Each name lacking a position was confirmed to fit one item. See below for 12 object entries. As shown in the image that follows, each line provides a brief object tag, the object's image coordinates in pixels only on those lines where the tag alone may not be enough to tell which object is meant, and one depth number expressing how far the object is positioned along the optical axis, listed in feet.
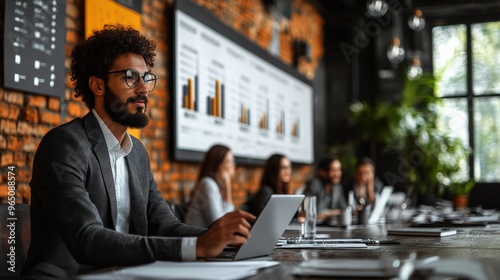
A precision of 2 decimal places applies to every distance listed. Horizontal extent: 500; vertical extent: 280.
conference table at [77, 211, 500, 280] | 4.91
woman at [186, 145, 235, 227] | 15.29
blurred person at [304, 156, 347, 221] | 21.75
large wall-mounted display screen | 16.57
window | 30.73
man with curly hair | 5.71
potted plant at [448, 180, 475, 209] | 24.43
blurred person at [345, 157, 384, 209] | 22.14
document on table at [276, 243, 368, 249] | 7.23
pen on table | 7.73
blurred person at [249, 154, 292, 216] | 17.53
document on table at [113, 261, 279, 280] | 4.70
